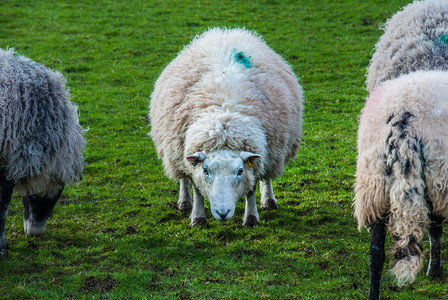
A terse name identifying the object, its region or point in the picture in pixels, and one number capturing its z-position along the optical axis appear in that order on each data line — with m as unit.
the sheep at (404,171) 8.09
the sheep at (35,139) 11.30
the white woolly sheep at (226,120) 11.45
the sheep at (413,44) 12.59
